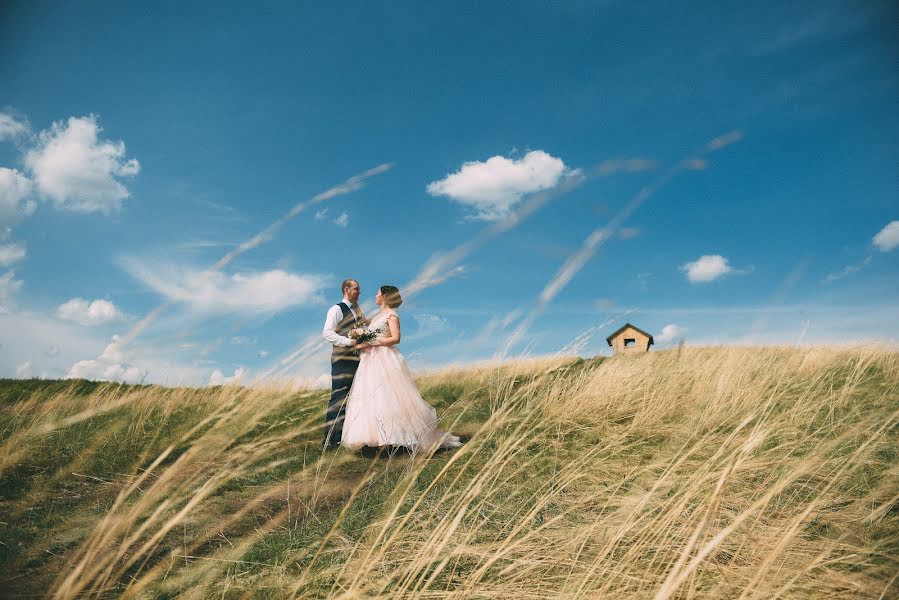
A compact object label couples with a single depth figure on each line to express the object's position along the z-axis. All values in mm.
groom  6118
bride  5730
